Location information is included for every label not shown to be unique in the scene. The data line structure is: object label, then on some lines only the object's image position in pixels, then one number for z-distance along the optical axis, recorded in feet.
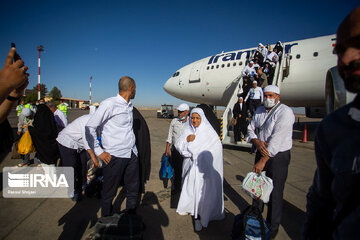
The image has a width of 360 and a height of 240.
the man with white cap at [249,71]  27.71
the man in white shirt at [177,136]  13.17
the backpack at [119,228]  6.89
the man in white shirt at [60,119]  15.14
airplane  28.96
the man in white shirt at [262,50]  29.19
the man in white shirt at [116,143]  7.92
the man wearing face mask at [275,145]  8.08
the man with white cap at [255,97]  23.11
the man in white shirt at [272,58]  28.99
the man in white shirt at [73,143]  10.80
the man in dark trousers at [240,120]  25.02
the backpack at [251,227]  6.88
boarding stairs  26.05
